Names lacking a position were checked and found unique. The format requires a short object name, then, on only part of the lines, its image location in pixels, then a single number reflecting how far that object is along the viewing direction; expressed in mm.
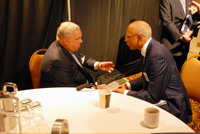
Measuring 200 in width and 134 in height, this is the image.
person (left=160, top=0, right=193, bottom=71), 3432
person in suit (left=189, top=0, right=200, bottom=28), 3510
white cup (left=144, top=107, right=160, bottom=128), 1006
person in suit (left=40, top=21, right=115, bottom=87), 1746
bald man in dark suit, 1688
